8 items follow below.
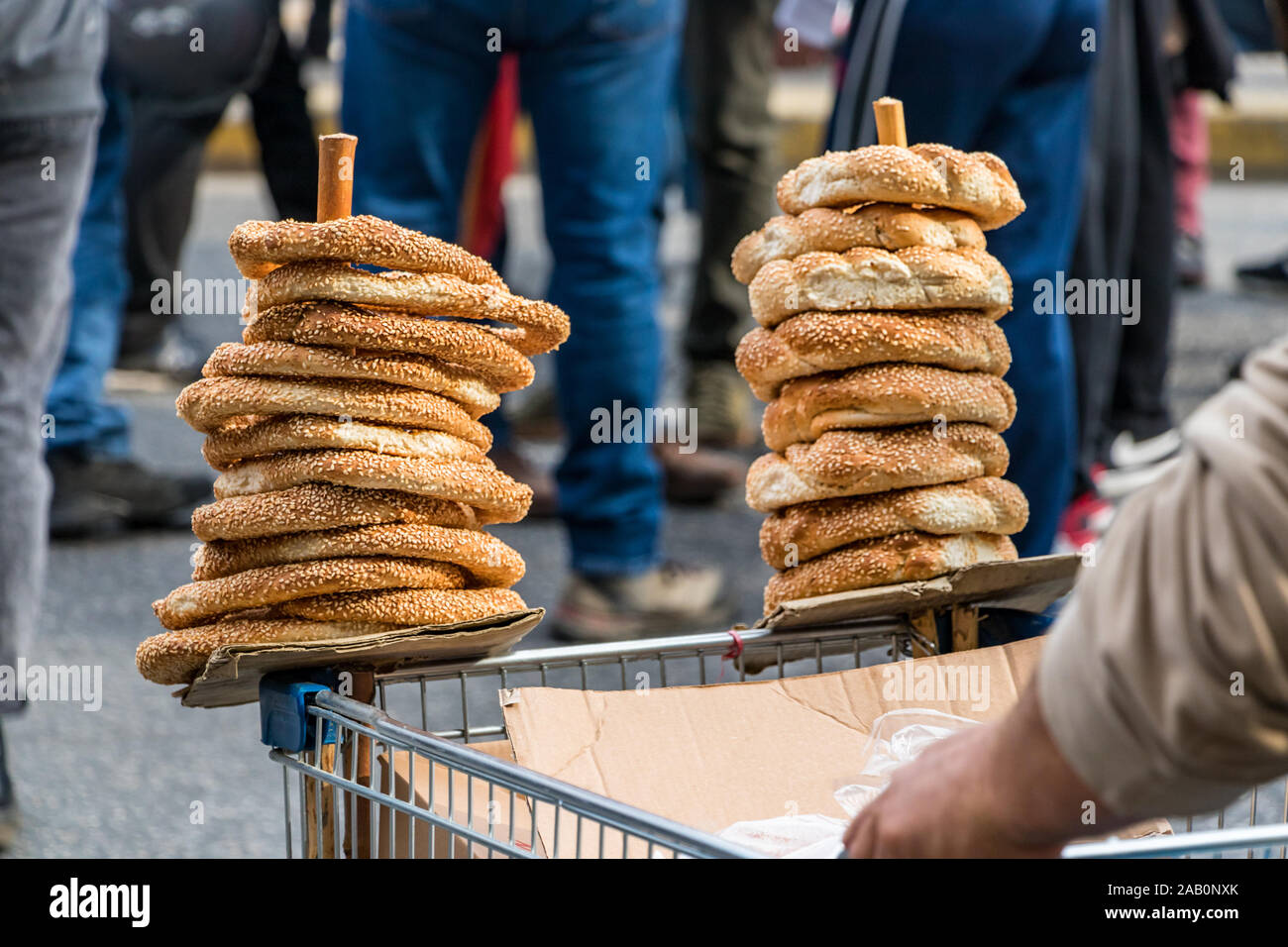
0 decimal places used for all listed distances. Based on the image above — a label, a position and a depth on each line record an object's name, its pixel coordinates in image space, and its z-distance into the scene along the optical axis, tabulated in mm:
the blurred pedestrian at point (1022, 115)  2754
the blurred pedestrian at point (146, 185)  3957
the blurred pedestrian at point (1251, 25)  6125
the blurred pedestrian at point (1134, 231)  3797
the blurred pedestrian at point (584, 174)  3279
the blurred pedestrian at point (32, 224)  2629
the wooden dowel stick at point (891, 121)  1799
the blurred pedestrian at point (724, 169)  5172
